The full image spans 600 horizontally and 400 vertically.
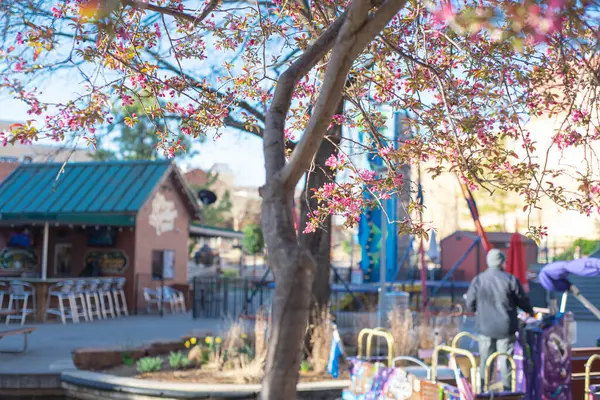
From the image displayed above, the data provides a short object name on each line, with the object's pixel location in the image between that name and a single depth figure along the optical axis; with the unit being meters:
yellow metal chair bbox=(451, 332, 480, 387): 9.96
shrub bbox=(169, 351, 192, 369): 11.08
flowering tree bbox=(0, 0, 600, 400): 5.74
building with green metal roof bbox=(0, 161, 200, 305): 22.38
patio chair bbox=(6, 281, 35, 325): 19.17
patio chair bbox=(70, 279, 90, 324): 19.97
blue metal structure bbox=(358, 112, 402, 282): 20.44
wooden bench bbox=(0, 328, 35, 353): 12.64
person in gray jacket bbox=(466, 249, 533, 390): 8.82
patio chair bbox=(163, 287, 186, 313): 23.44
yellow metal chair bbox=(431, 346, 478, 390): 7.30
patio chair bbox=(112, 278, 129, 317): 22.00
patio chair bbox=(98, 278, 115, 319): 21.28
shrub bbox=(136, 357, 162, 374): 10.92
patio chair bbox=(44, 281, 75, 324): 19.64
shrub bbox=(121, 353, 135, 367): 11.64
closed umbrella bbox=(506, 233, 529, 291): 15.92
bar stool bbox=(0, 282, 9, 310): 19.94
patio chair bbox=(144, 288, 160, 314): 23.06
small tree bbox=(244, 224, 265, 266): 42.06
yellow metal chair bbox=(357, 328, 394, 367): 8.30
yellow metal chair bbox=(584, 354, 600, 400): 8.01
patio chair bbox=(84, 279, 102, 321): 20.55
